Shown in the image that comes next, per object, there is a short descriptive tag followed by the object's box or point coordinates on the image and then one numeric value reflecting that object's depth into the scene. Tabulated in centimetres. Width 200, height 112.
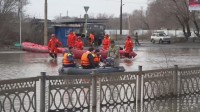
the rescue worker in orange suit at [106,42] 3492
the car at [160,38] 6731
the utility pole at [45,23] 3953
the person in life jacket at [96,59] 1872
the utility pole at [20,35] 4278
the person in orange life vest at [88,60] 1806
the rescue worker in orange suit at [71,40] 3528
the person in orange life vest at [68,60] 1912
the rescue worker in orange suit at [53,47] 3088
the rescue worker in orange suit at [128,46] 3323
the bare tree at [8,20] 4544
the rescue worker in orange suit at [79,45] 3281
